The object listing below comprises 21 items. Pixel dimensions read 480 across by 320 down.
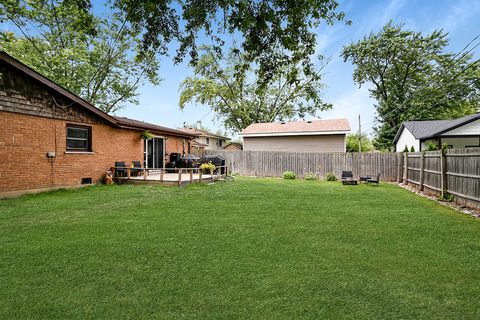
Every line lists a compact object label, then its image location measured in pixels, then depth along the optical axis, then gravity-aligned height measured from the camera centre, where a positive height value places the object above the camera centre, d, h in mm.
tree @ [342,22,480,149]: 29672 +9063
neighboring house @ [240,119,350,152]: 20922 +1913
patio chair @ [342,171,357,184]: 13891 -856
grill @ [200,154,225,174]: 15883 +70
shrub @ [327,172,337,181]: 16359 -926
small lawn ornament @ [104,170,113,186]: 12430 -702
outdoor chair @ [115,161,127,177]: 12953 -326
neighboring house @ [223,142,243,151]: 43531 +2299
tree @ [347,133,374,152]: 33453 +2043
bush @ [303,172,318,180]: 16936 -899
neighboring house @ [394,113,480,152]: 16750 +1758
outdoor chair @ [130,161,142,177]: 13883 -404
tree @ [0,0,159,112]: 19828 +8088
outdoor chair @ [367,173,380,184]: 13523 -918
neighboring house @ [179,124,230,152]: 37556 +2910
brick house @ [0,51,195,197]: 9047 +997
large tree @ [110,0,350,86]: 4461 +2283
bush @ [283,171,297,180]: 17266 -847
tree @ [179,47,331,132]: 33438 +7504
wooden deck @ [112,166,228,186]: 12234 -725
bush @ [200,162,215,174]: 14055 -279
